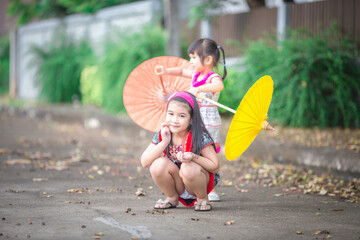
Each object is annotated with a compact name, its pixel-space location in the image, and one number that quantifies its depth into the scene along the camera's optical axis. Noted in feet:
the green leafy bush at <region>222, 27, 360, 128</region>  27.30
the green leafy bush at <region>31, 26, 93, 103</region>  52.95
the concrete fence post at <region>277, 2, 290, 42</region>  34.40
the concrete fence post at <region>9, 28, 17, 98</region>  71.77
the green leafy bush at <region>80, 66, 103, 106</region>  44.01
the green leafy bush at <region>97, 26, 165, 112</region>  38.75
